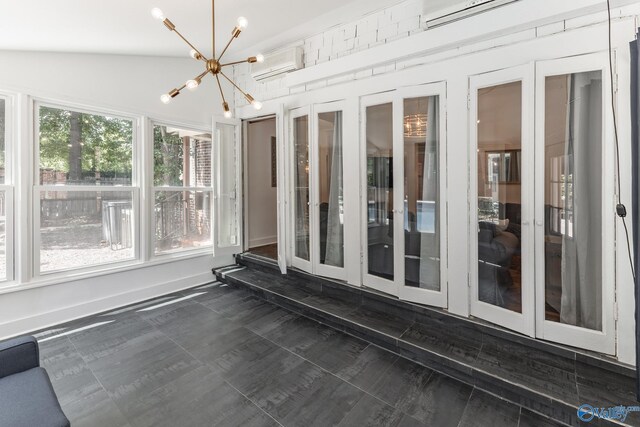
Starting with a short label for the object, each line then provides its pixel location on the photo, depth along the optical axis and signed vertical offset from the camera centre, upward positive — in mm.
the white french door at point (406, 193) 2830 +167
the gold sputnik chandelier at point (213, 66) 1933 +1073
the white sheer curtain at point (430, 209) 2859 -1
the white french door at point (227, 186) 4363 +381
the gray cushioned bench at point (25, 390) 1257 -875
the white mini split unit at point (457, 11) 2371 +1677
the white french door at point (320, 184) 3600 +334
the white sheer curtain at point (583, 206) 2146 +13
